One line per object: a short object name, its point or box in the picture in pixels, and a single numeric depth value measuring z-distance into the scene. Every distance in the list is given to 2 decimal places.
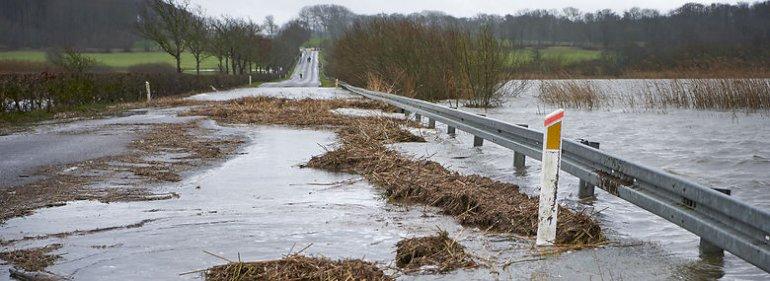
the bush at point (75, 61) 39.69
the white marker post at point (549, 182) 5.10
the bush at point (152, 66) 88.75
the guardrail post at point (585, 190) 7.35
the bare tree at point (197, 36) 57.69
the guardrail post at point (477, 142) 12.85
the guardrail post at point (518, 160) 9.76
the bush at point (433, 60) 26.56
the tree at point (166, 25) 53.97
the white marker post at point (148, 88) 32.58
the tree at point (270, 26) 169.38
